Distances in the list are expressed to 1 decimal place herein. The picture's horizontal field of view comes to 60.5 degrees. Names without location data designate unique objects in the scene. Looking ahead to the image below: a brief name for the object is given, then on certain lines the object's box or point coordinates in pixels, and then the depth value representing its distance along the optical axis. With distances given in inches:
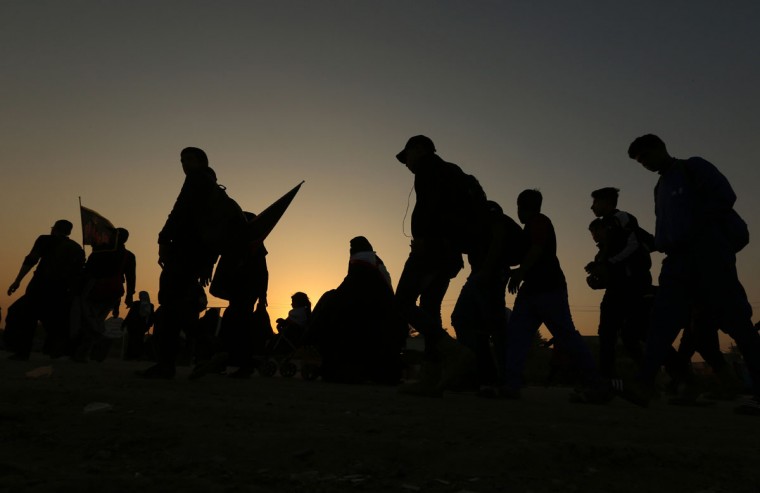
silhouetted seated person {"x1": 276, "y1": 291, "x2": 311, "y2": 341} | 381.4
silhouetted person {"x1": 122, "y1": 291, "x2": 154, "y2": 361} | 544.4
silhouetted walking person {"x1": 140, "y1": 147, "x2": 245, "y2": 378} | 217.3
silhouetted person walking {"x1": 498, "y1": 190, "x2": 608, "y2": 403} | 212.2
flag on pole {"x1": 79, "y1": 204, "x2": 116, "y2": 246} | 365.3
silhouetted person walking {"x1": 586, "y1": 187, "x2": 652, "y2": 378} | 242.5
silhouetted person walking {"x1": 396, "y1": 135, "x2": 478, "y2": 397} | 188.5
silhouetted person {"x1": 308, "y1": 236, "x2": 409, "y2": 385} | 286.2
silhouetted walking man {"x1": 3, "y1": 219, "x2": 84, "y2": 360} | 327.0
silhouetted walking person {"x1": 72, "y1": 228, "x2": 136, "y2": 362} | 344.8
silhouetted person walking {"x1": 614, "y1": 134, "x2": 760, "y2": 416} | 174.7
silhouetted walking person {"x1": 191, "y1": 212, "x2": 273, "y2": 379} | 259.8
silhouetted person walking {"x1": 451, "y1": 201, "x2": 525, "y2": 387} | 210.4
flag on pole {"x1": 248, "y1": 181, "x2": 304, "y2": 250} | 276.4
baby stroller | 373.1
